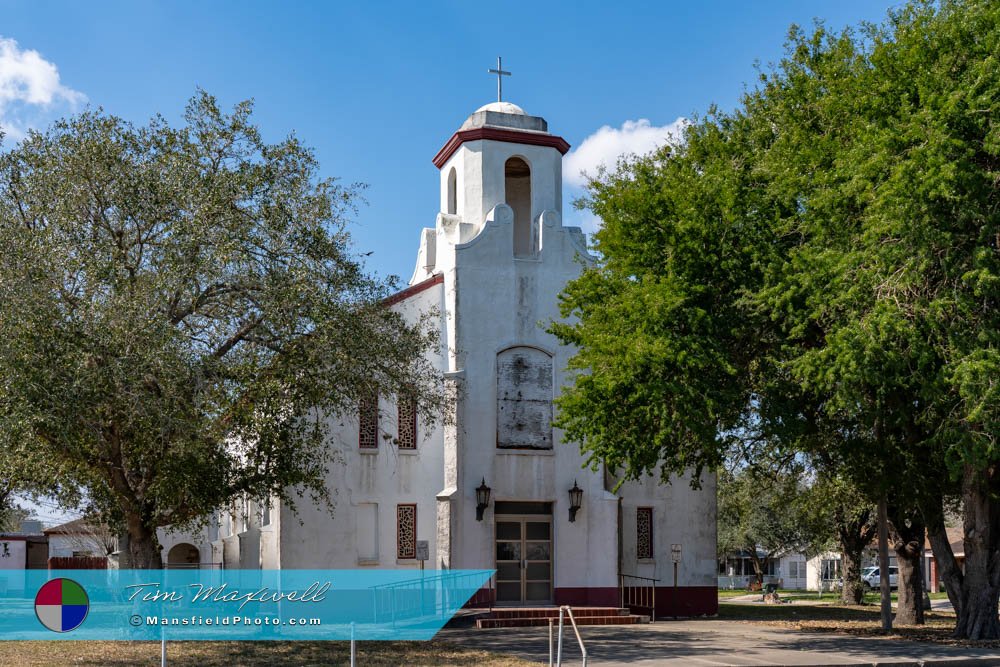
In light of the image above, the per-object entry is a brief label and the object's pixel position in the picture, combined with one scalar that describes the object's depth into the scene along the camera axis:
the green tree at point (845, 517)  31.62
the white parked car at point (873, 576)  66.96
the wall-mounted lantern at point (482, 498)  26.38
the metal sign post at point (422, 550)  26.20
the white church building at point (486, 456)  26.58
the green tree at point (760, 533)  56.79
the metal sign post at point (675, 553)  28.84
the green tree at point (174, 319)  15.83
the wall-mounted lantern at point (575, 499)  27.20
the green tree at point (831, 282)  17.34
